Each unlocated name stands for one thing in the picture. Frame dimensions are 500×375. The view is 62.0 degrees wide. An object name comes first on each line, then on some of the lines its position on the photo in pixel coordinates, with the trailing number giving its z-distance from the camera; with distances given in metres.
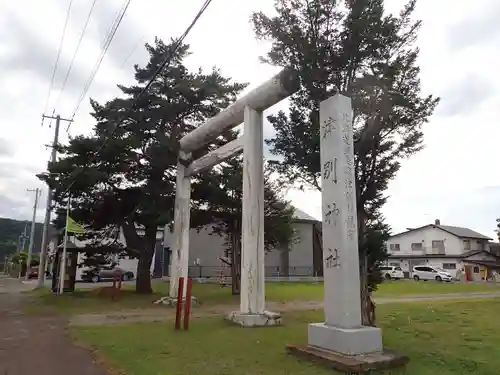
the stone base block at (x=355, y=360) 5.32
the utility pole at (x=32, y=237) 38.96
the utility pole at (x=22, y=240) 63.98
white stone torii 9.91
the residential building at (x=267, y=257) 33.19
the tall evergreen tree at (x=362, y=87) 8.02
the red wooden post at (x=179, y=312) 9.28
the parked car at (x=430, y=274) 36.55
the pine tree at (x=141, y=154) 15.95
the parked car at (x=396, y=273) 40.71
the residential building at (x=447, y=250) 41.84
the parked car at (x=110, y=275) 30.22
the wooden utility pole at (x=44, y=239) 23.70
